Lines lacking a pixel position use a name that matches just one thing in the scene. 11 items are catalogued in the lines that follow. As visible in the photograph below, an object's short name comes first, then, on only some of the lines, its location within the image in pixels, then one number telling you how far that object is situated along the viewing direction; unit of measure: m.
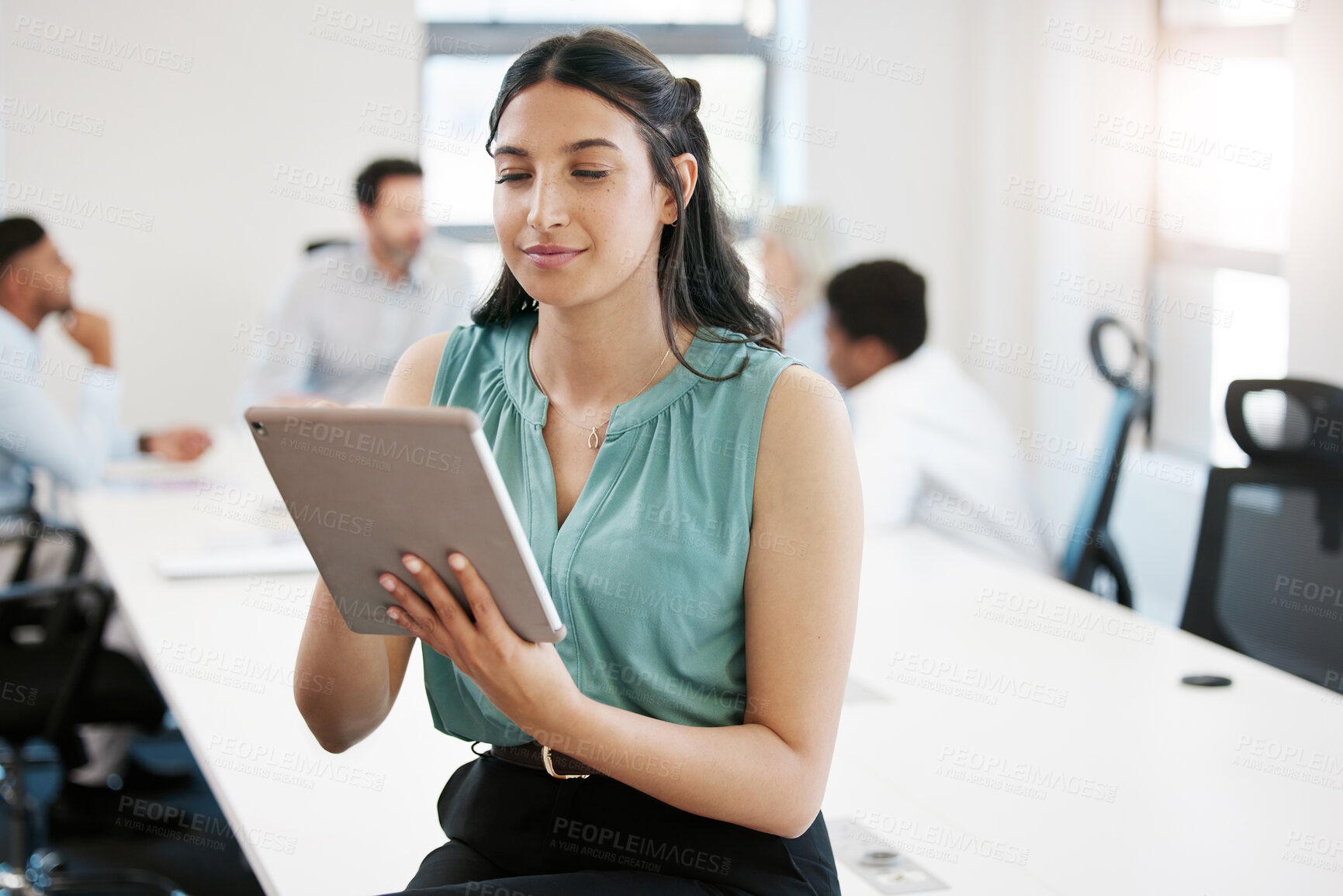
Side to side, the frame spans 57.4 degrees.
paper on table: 2.41
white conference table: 1.38
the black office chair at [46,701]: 2.31
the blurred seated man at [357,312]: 4.34
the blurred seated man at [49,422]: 3.05
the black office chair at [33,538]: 2.88
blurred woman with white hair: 4.45
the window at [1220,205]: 3.90
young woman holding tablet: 1.19
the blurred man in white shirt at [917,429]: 3.02
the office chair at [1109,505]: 2.89
